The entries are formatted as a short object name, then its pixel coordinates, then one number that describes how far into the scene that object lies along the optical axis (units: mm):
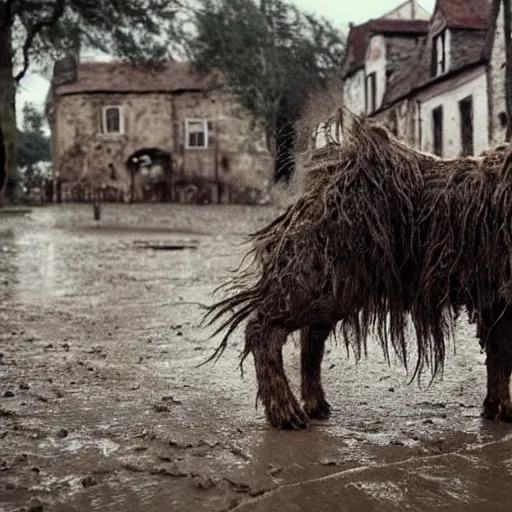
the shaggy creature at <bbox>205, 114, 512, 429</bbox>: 3207
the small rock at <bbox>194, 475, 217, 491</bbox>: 2656
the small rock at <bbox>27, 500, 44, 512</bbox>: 2459
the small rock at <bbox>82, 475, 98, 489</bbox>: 2683
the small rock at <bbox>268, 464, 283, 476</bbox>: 2797
